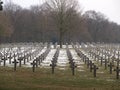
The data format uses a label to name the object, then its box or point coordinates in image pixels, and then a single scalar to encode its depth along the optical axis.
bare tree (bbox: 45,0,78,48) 71.00
